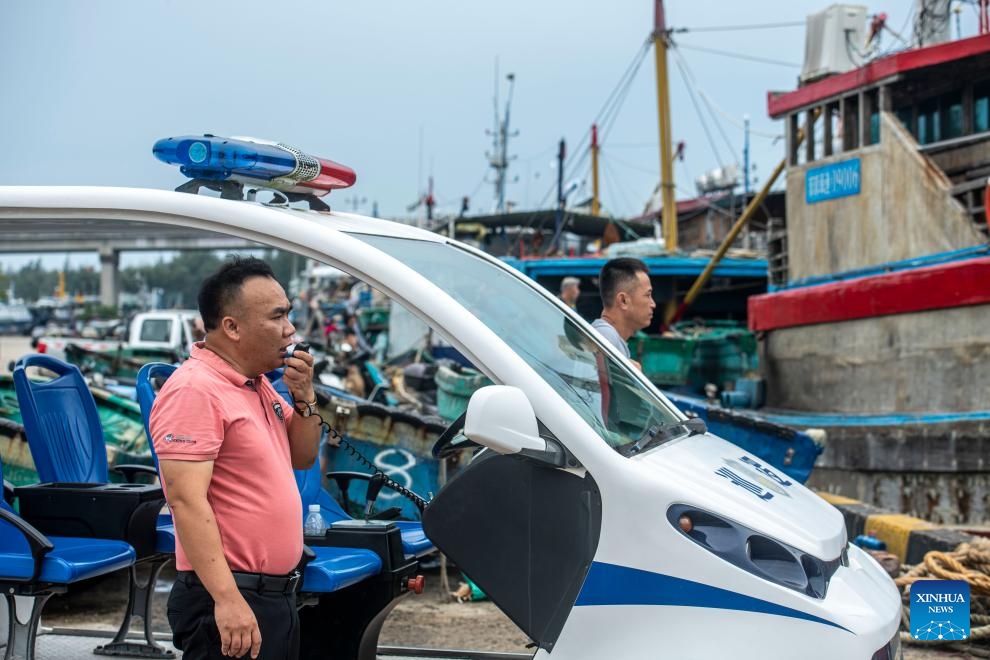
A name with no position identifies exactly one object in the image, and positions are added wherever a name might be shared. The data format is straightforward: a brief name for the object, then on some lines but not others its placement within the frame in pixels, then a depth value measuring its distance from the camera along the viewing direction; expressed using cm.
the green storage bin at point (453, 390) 1014
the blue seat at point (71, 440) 433
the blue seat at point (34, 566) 349
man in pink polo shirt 258
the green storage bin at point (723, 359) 1590
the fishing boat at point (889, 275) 927
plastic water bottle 400
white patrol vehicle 260
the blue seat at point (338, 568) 341
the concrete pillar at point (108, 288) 4167
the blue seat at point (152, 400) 415
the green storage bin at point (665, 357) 1478
